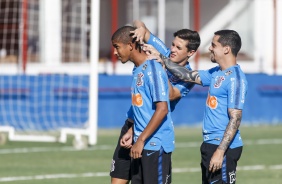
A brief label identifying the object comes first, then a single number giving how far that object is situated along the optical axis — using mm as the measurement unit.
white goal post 45375
